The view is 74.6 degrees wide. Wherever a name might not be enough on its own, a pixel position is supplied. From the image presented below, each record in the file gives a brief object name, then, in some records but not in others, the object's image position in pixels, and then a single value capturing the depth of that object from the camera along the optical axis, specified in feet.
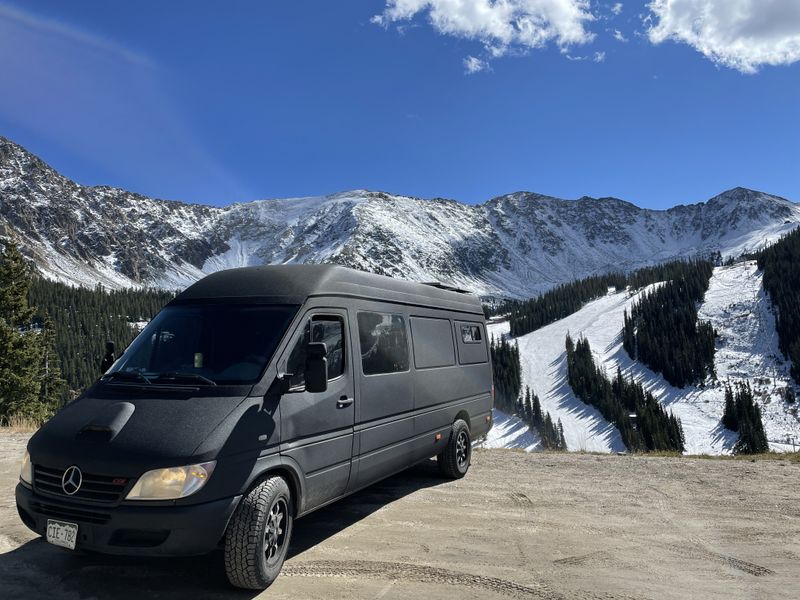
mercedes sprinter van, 14.37
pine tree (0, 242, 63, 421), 91.91
